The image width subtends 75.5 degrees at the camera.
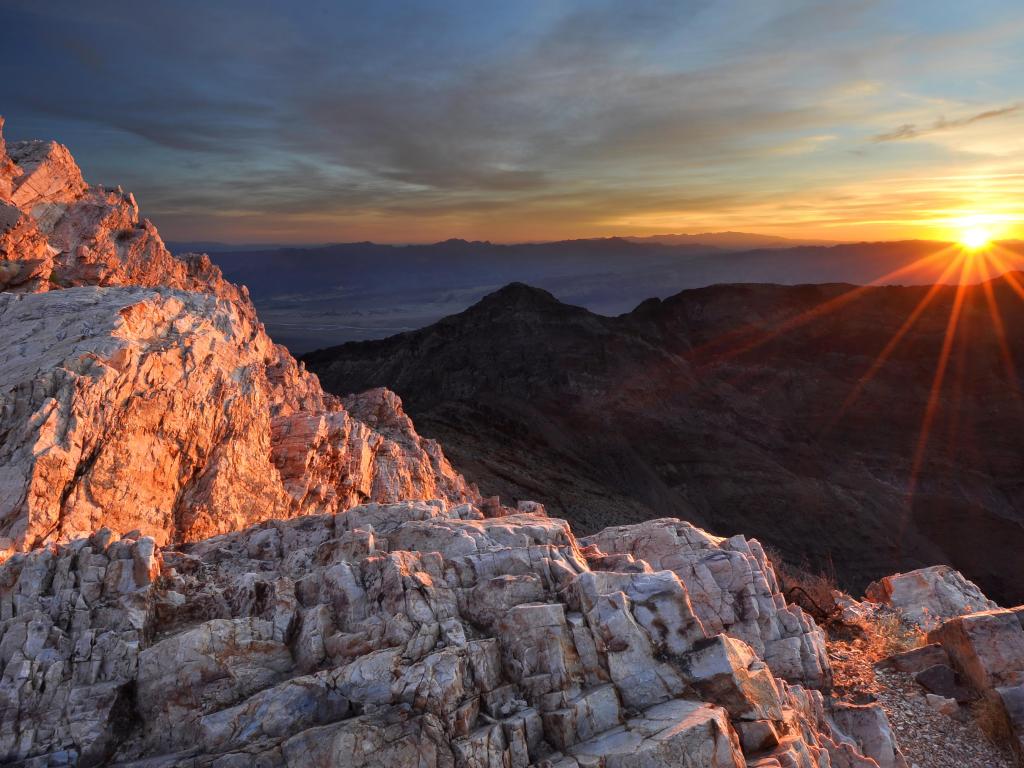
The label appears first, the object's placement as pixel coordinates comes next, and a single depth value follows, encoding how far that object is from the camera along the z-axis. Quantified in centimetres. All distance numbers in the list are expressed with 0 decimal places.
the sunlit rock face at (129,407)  1467
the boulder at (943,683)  1777
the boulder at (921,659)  1897
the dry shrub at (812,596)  2412
